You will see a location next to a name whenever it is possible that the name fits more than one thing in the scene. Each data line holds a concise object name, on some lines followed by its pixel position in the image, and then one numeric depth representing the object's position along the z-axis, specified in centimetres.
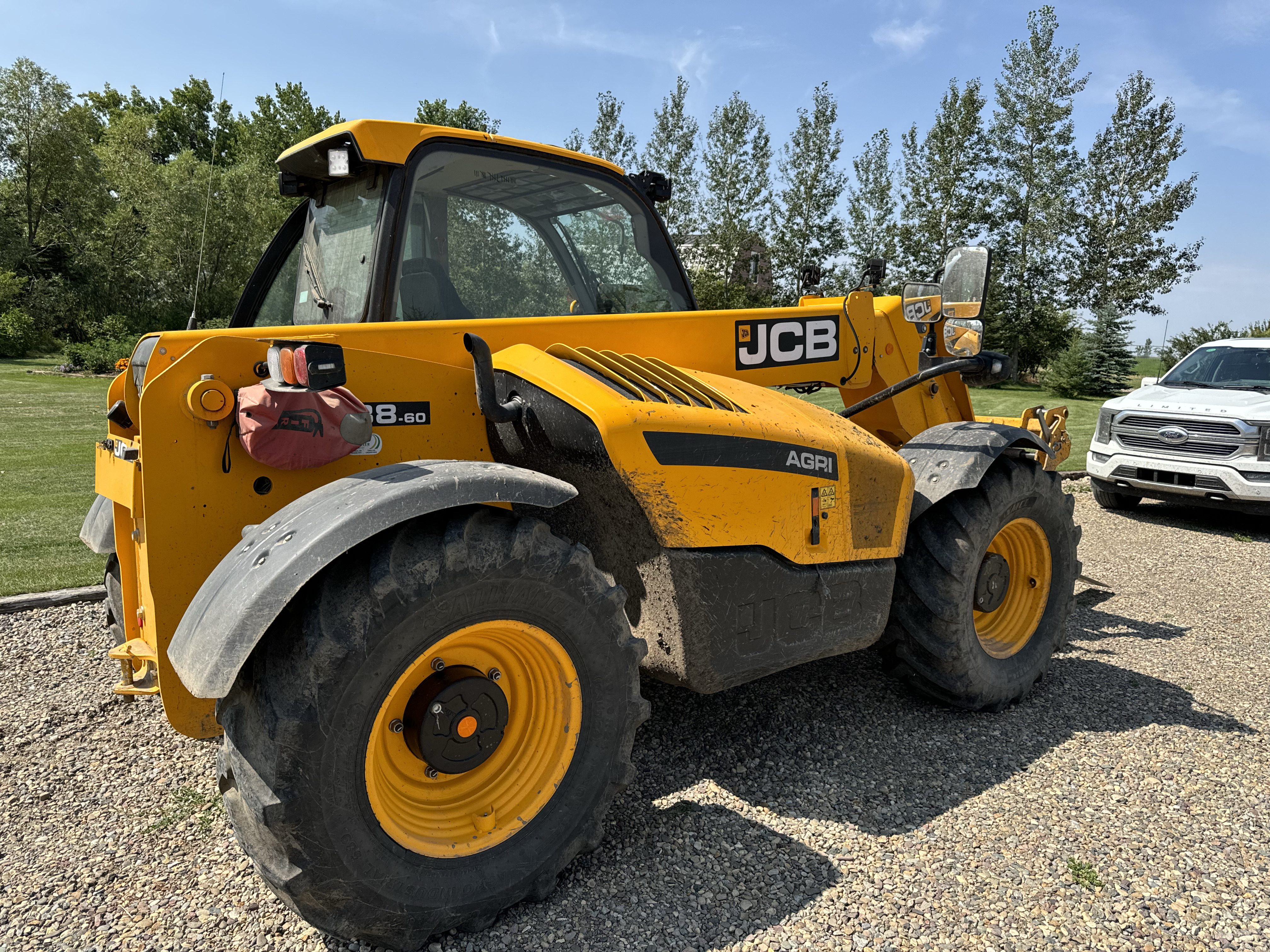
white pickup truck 811
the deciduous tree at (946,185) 3594
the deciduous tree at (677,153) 3123
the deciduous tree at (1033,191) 3591
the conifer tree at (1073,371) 2642
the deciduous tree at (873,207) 3544
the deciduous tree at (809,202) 3366
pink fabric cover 232
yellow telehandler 220
